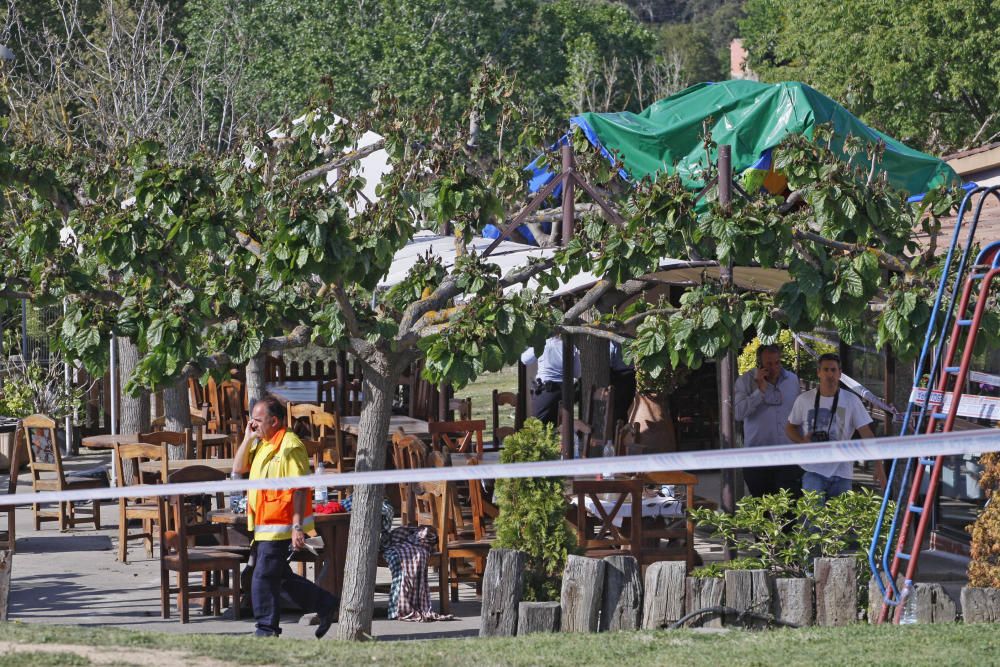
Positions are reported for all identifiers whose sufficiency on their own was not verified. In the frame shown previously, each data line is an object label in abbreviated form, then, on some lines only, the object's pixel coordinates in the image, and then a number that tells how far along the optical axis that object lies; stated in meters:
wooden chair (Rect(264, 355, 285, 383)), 38.28
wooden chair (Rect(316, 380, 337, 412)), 34.28
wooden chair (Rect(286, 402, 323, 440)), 26.14
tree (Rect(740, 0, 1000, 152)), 61.34
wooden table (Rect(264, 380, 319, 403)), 36.91
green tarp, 26.80
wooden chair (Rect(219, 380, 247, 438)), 30.05
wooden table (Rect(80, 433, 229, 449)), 24.69
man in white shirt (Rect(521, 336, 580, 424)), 30.89
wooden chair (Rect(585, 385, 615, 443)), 25.20
